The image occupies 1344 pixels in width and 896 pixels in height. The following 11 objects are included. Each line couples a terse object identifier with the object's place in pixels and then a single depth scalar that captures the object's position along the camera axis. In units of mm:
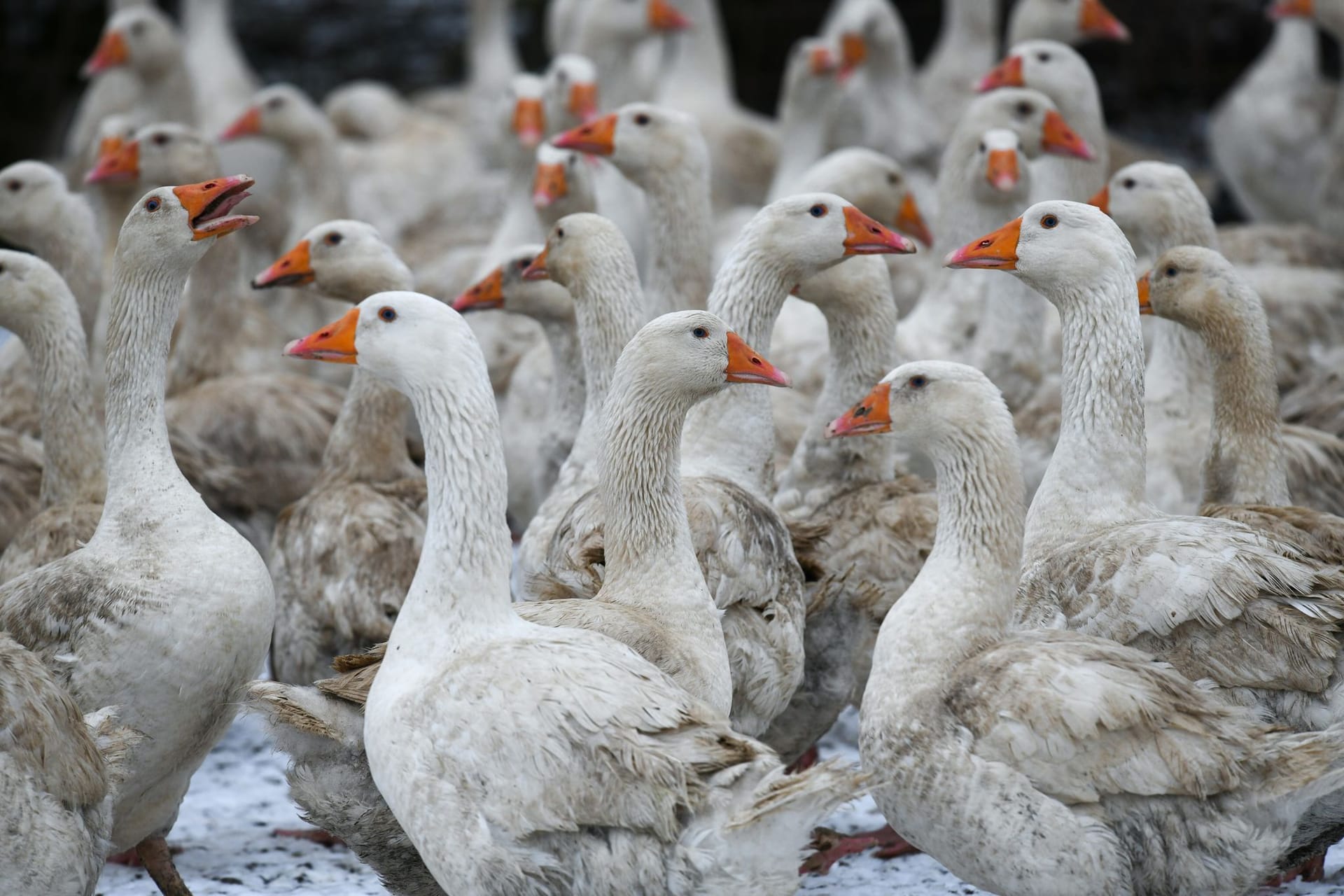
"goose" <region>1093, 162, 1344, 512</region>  13695
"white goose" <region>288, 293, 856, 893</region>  8359
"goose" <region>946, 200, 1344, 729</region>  9852
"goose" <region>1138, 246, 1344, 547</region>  12398
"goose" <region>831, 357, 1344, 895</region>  8891
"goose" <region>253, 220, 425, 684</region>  12508
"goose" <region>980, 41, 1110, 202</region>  18266
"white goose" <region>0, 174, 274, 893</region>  10539
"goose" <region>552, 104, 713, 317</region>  15445
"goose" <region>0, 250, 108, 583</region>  12672
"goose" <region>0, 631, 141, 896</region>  9016
